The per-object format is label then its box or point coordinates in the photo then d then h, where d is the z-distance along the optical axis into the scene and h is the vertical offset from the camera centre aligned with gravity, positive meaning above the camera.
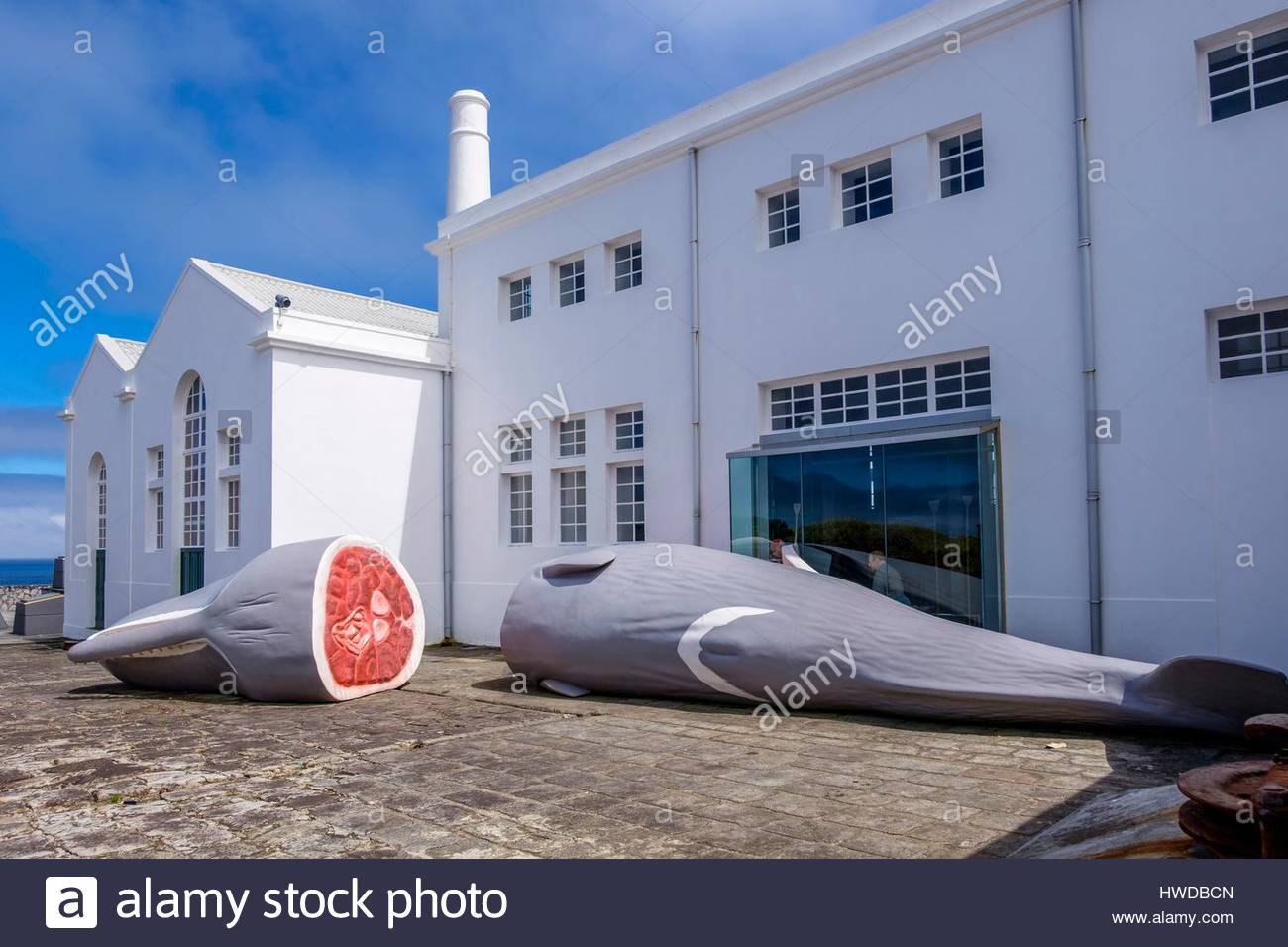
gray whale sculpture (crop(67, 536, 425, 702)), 8.88 -0.98
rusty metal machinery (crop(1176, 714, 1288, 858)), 2.38 -0.81
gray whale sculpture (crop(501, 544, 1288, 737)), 6.25 -1.06
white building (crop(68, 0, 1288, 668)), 8.35 +2.06
